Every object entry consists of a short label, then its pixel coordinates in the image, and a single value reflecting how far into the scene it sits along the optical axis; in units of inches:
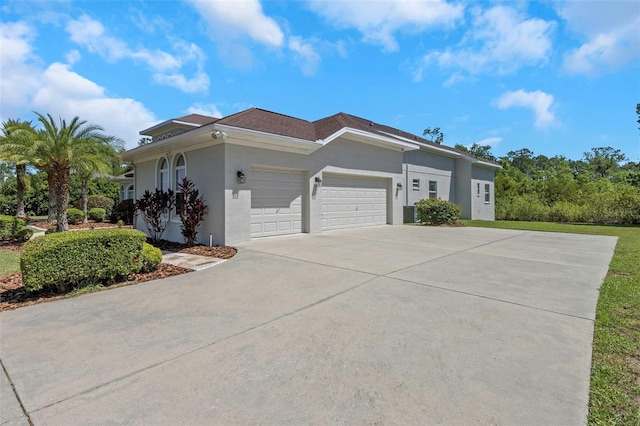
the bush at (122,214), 712.7
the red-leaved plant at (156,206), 427.2
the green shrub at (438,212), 656.4
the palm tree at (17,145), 487.2
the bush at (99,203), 915.8
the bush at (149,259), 253.6
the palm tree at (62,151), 480.1
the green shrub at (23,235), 493.0
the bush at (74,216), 734.6
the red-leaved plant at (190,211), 385.7
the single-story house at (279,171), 392.8
